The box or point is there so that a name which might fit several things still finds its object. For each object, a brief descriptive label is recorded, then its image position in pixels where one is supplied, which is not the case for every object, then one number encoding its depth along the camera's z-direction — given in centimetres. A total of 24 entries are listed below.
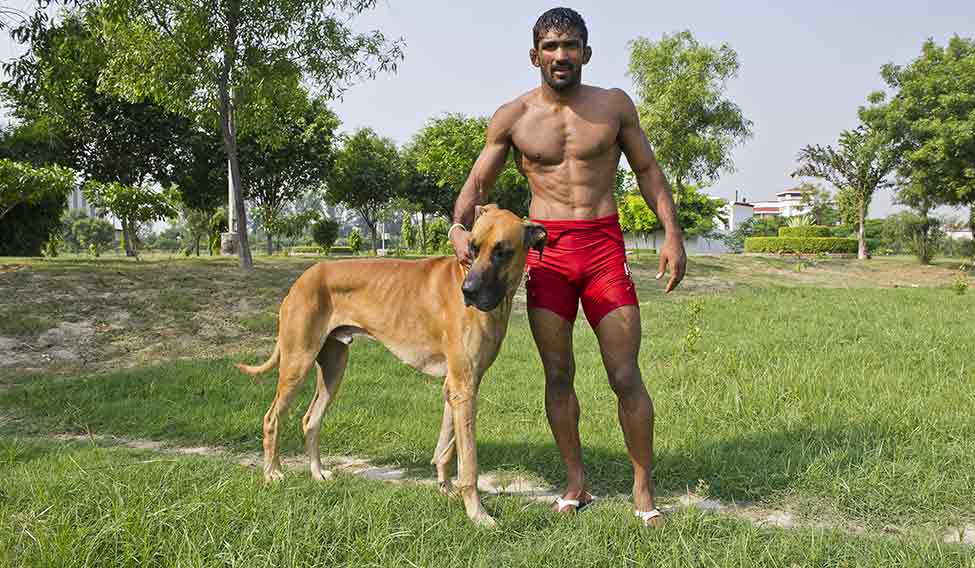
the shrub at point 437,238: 3719
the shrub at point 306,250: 4884
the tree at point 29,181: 1367
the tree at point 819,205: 5581
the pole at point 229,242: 2180
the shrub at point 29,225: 2038
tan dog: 369
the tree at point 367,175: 4312
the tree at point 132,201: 1509
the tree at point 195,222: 4757
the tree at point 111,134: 2516
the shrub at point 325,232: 3322
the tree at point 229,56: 1391
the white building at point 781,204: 13775
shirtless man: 381
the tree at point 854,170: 3584
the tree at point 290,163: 3247
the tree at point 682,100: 2850
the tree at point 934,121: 2723
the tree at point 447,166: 3528
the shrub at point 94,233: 6600
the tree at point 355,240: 4034
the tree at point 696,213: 5347
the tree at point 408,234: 4428
